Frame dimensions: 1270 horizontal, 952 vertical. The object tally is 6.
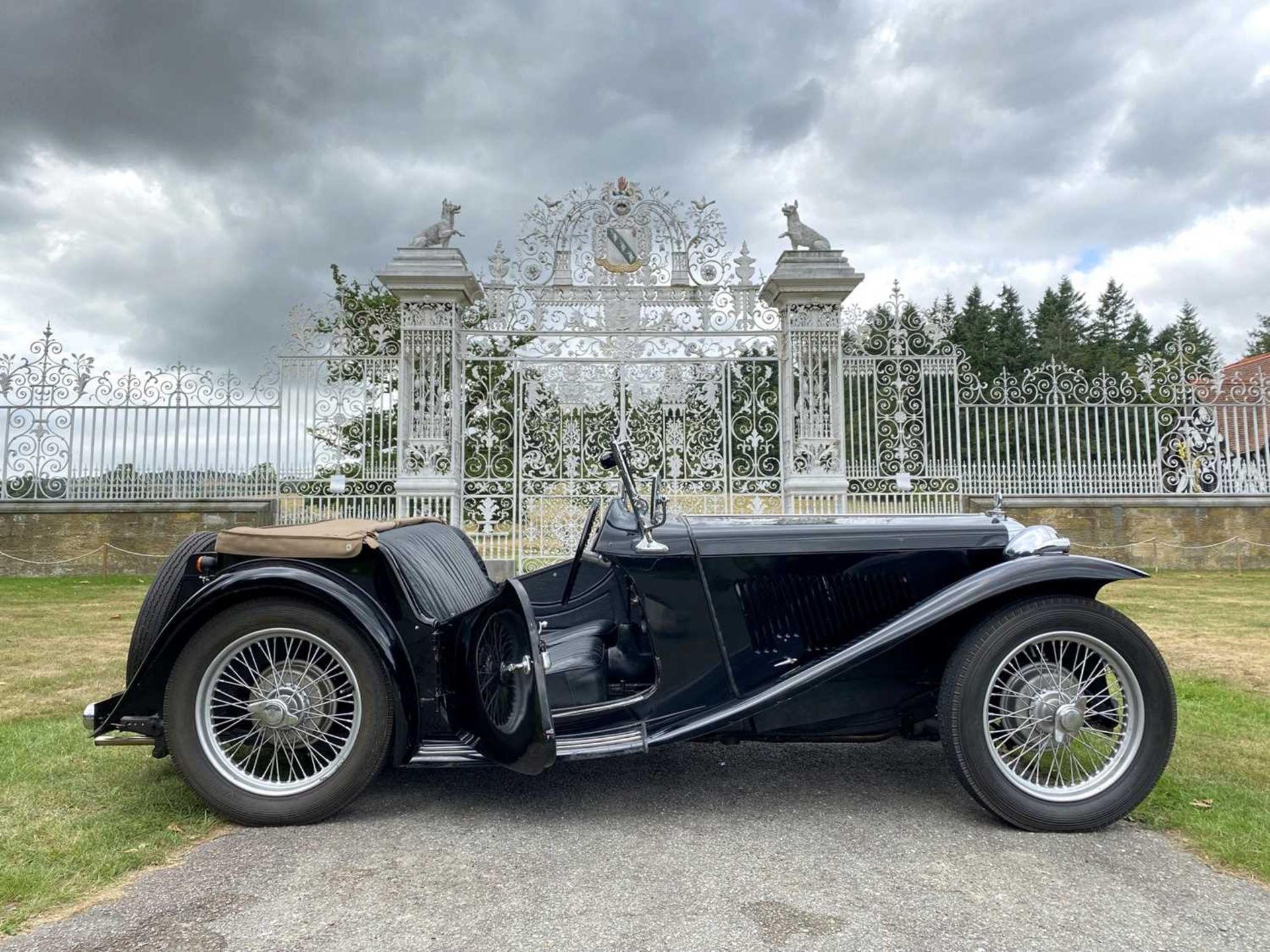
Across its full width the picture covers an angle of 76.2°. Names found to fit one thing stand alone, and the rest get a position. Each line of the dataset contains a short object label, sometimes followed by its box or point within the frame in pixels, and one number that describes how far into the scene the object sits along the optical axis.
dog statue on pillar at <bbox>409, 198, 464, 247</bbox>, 10.43
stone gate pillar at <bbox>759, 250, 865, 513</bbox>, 10.19
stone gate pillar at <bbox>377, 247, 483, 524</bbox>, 10.07
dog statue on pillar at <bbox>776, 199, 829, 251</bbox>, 10.55
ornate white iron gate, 10.41
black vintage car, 2.69
